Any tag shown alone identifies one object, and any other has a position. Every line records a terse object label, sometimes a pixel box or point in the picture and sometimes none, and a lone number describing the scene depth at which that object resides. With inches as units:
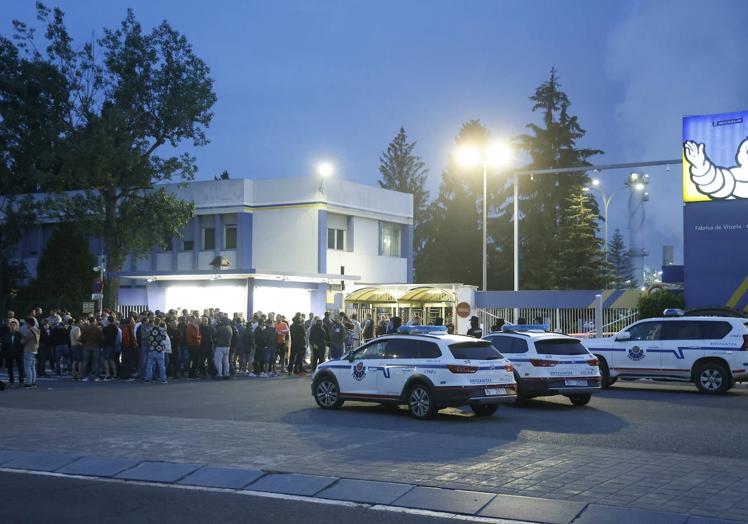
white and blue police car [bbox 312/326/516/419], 627.2
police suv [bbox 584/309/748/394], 828.0
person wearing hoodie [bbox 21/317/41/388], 909.2
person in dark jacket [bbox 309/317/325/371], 1114.7
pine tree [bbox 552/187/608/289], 2417.6
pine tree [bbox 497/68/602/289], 2669.8
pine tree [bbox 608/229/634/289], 4347.9
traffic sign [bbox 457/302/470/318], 1344.7
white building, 1752.0
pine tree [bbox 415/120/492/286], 3174.2
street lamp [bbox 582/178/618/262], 2259.4
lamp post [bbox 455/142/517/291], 1521.9
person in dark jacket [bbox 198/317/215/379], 1045.8
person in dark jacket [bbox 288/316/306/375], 1105.4
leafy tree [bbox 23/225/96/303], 1862.7
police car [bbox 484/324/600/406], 721.6
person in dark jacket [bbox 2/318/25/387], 932.0
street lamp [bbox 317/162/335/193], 1674.5
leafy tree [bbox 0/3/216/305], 1598.2
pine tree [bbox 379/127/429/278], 3641.7
